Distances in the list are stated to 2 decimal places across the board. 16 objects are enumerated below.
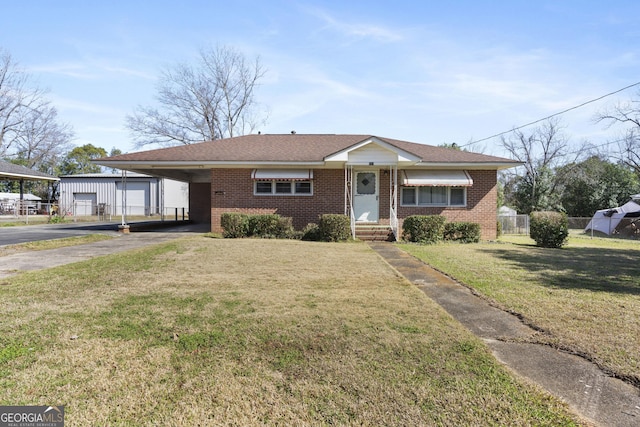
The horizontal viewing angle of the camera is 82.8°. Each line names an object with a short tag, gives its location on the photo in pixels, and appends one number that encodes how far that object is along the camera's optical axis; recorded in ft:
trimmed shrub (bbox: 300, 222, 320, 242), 41.90
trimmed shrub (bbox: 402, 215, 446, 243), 41.34
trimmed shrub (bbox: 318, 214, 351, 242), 40.32
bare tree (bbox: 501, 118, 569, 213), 103.24
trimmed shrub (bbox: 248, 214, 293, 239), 42.50
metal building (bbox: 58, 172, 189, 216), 111.86
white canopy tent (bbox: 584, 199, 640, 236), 74.84
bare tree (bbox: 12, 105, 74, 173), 141.38
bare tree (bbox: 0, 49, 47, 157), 125.60
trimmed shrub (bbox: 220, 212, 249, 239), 41.86
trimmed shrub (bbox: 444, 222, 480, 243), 43.10
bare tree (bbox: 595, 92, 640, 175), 108.17
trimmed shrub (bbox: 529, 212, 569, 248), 40.22
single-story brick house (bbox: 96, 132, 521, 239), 46.98
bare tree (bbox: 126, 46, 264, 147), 109.70
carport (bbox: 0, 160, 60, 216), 83.02
